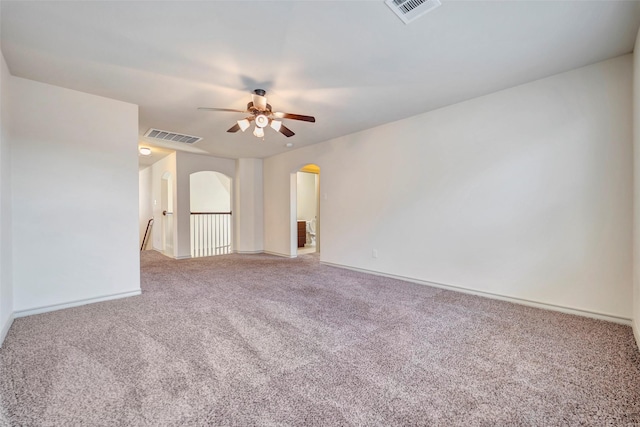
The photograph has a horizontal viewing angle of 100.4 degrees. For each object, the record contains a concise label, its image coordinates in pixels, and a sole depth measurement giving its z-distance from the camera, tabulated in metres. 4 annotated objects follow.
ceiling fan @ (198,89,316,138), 2.90
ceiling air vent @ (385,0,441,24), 1.81
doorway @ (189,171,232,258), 7.12
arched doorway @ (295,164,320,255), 8.03
